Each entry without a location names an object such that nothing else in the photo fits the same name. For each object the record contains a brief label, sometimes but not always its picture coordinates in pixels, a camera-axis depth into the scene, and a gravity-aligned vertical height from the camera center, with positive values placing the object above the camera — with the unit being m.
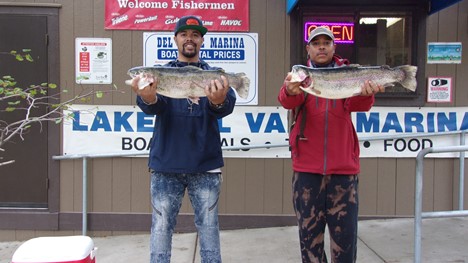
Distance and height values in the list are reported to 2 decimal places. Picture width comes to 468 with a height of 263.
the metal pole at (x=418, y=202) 3.27 -0.64
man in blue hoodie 2.95 -0.31
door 4.95 -0.23
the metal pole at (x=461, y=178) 5.04 -0.70
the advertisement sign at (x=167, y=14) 4.96 +1.09
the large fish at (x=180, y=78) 2.67 +0.21
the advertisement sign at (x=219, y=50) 4.98 +0.70
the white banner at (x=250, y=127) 5.02 -0.15
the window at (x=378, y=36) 5.01 +0.88
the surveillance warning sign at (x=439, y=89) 5.04 +0.30
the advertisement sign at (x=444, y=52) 5.03 +0.71
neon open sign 5.01 +0.93
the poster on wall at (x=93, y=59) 4.98 +0.58
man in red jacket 2.95 -0.33
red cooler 2.40 -0.76
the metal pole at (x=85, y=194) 4.84 -0.89
